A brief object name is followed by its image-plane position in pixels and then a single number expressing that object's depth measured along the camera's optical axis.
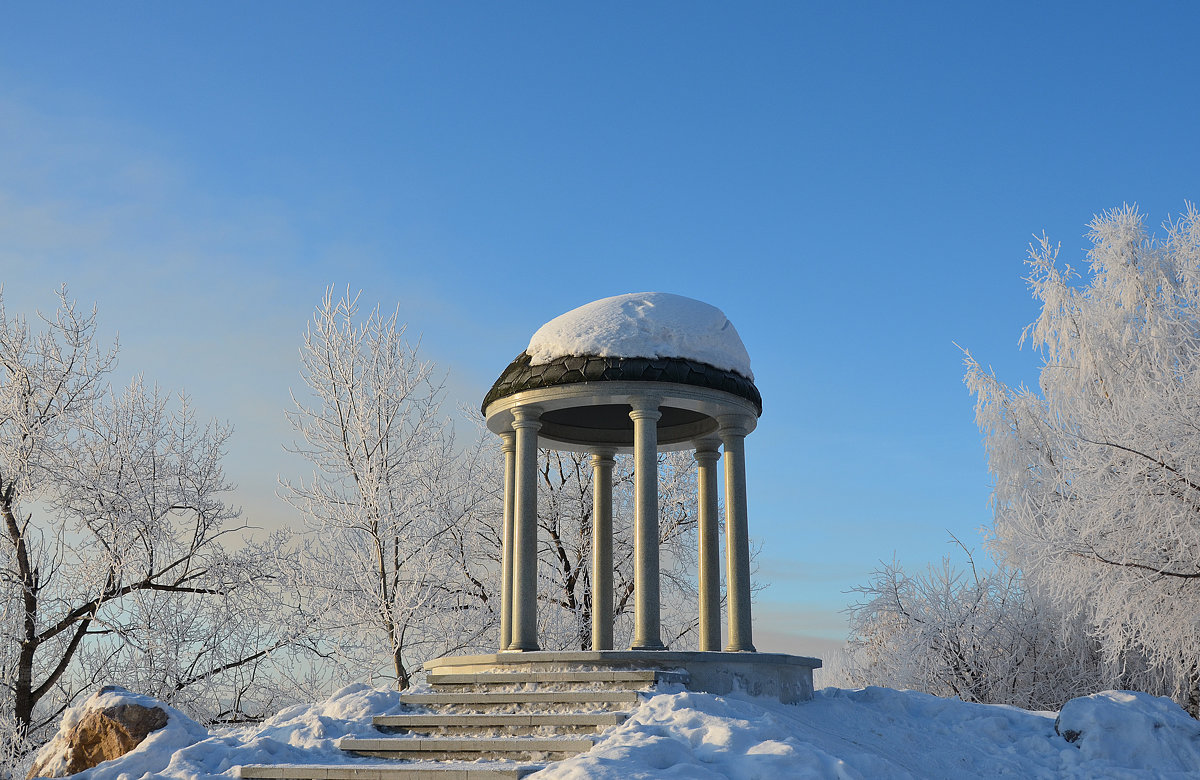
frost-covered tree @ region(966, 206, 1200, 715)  13.84
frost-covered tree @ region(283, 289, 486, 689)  18.58
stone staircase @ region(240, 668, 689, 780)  8.42
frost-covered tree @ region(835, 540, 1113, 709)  18.11
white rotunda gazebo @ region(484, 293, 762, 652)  11.66
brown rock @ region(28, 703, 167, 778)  10.38
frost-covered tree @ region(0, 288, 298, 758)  17.28
